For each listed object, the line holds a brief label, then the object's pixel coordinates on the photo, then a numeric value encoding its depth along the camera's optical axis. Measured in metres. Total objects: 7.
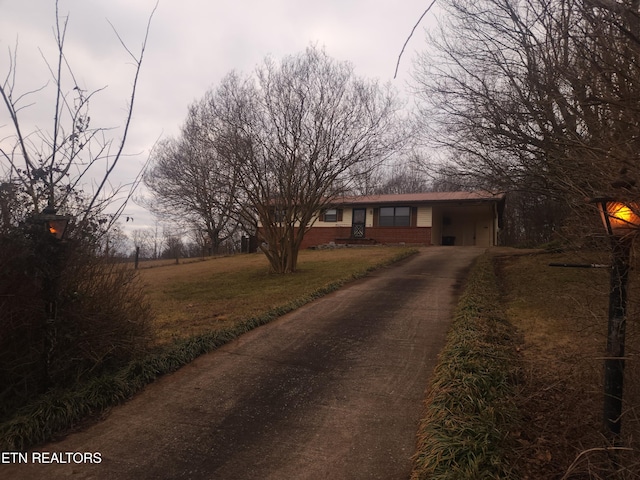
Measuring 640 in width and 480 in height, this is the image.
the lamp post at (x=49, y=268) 4.10
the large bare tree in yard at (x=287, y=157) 12.78
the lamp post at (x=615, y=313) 2.65
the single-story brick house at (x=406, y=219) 24.44
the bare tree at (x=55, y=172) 4.23
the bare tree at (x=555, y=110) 3.00
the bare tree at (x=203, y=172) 13.29
